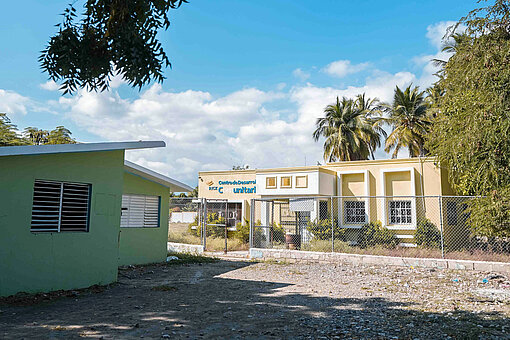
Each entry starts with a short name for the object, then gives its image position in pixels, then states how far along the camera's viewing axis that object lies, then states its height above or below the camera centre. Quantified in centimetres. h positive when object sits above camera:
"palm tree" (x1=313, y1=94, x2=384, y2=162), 3011 +695
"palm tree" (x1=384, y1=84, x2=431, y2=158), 2781 +723
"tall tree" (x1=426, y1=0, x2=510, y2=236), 1191 +335
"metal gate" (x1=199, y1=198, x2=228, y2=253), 1944 -2
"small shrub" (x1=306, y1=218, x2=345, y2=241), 1725 -56
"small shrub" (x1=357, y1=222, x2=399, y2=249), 1648 -81
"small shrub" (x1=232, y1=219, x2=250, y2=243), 1989 -87
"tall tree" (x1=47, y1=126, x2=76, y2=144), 1940 +420
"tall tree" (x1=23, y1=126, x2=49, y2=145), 1873 +402
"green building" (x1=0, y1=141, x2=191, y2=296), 762 +1
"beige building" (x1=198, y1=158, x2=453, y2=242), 1741 +145
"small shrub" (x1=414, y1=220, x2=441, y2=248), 1587 -66
